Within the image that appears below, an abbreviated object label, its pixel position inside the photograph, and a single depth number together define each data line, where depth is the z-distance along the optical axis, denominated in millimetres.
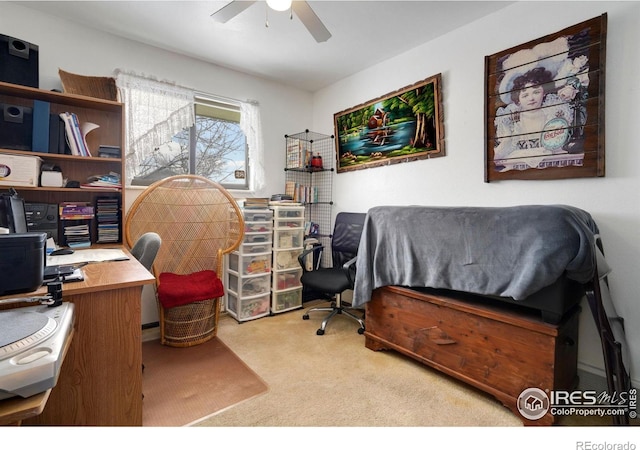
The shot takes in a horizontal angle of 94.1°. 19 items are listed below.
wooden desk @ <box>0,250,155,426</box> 1116
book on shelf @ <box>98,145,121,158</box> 2176
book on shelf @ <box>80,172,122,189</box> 2132
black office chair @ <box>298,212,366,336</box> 2465
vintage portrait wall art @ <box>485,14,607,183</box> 1680
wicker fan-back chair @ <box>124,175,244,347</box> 2291
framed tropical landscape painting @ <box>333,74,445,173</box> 2426
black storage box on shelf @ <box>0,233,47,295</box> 984
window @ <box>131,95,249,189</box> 2693
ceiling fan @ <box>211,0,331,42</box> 1532
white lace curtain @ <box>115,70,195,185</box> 2438
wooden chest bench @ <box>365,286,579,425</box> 1456
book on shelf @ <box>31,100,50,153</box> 1893
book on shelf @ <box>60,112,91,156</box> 2025
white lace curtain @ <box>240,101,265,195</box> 3107
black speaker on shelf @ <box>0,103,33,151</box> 1853
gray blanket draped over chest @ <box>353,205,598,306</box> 1360
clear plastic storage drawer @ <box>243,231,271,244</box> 2761
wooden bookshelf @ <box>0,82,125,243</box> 1936
